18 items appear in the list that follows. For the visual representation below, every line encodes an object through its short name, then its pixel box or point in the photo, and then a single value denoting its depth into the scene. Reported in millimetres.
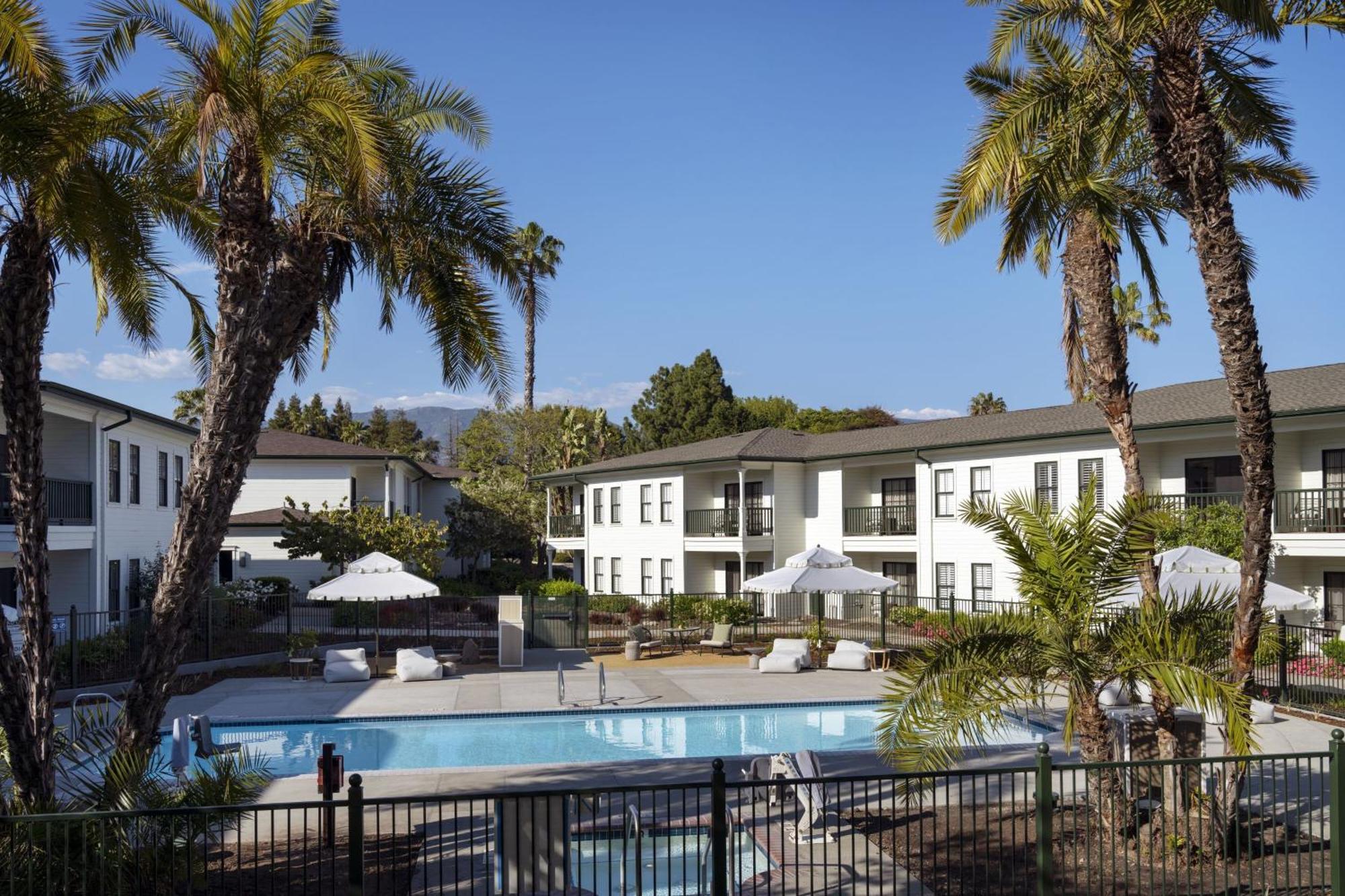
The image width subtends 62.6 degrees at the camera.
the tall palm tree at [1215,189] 11156
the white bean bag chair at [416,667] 24297
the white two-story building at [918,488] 27422
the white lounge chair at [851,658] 26141
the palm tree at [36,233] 9562
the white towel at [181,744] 14875
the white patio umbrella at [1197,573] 19375
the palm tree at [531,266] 63312
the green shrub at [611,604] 34281
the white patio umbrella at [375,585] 24172
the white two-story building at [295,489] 43500
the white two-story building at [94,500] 25234
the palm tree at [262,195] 10594
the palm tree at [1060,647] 9984
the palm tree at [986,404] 86125
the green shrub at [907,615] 30969
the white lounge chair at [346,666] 24203
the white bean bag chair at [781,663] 25812
